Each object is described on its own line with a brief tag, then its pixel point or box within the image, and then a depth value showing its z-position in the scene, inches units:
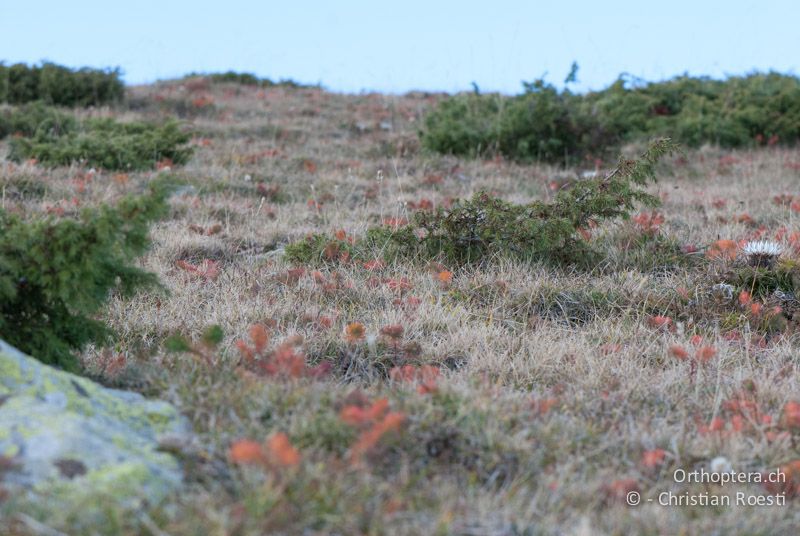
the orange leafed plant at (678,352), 236.1
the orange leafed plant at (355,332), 255.4
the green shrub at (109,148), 624.1
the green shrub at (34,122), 740.6
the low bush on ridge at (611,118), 780.0
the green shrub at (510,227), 360.5
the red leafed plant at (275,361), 197.3
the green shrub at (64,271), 204.8
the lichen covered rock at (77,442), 143.3
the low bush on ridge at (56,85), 984.3
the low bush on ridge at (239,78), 1360.7
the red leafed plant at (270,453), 139.6
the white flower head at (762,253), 346.9
